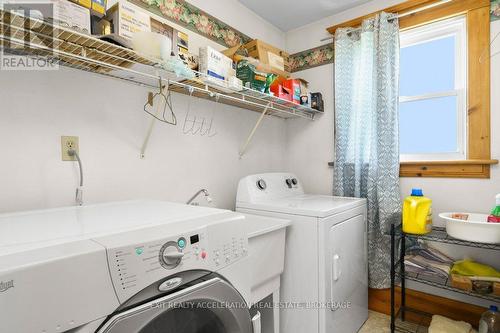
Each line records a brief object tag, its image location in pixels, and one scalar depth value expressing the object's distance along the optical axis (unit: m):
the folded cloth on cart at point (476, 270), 1.66
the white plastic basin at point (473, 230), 1.53
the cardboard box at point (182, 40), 1.55
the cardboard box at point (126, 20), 1.23
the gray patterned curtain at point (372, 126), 2.08
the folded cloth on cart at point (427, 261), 1.86
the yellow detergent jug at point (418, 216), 1.81
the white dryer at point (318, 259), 1.60
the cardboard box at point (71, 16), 1.02
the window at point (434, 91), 2.00
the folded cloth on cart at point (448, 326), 1.76
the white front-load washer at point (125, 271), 0.56
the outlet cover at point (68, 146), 1.33
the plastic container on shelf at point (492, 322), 1.70
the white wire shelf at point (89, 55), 0.95
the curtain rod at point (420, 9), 1.98
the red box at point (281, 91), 2.03
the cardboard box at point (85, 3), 1.10
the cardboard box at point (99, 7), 1.15
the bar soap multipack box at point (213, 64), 1.58
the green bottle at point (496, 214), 1.57
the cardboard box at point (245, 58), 1.89
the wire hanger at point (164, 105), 1.66
